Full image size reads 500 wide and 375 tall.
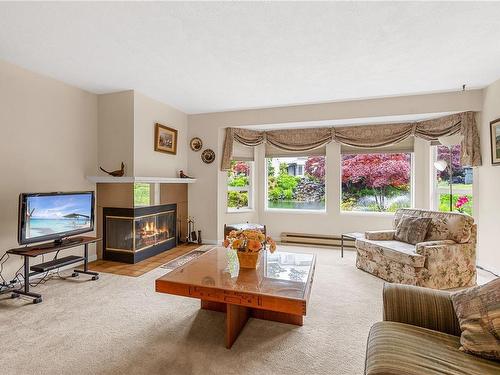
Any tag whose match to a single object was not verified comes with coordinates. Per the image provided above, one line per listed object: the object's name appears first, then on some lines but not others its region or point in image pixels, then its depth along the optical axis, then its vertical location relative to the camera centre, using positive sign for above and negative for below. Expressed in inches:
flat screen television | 110.5 -13.2
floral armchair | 116.3 -30.7
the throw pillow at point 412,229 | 133.6 -20.6
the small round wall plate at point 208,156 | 201.6 +23.9
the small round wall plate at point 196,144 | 204.8 +33.3
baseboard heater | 197.6 -38.6
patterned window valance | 155.3 +37.6
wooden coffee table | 73.9 -29.5
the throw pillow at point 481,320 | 48.3 -25.0
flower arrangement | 94.1 -20.2
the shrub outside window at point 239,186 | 215.5 +1.5
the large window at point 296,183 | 209.9 +4.2
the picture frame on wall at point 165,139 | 175.8 +33.0
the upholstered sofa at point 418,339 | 45.5 -29.8
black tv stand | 107.1 -32.8
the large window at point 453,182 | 164.6 +4.2
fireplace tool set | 203.2 -35.8
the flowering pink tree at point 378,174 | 192.4 +10.7
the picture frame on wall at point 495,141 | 138.9 +25.4
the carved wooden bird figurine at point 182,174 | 197.6 +9.8
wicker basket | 95.3 -25.5
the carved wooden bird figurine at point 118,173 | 155.4 +8.1
